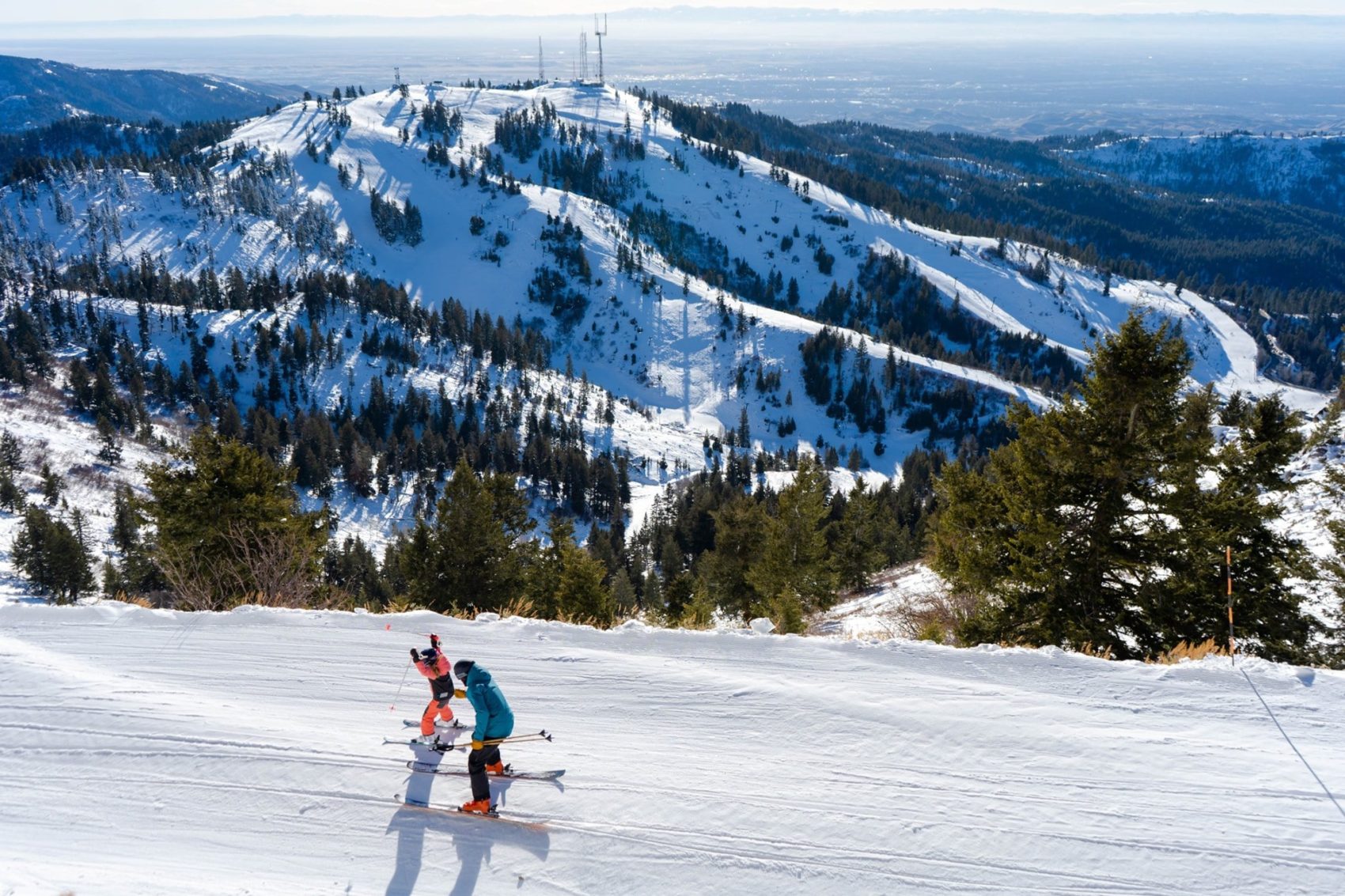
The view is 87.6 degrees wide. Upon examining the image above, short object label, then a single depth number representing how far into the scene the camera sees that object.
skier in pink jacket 9.55
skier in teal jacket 8.59
